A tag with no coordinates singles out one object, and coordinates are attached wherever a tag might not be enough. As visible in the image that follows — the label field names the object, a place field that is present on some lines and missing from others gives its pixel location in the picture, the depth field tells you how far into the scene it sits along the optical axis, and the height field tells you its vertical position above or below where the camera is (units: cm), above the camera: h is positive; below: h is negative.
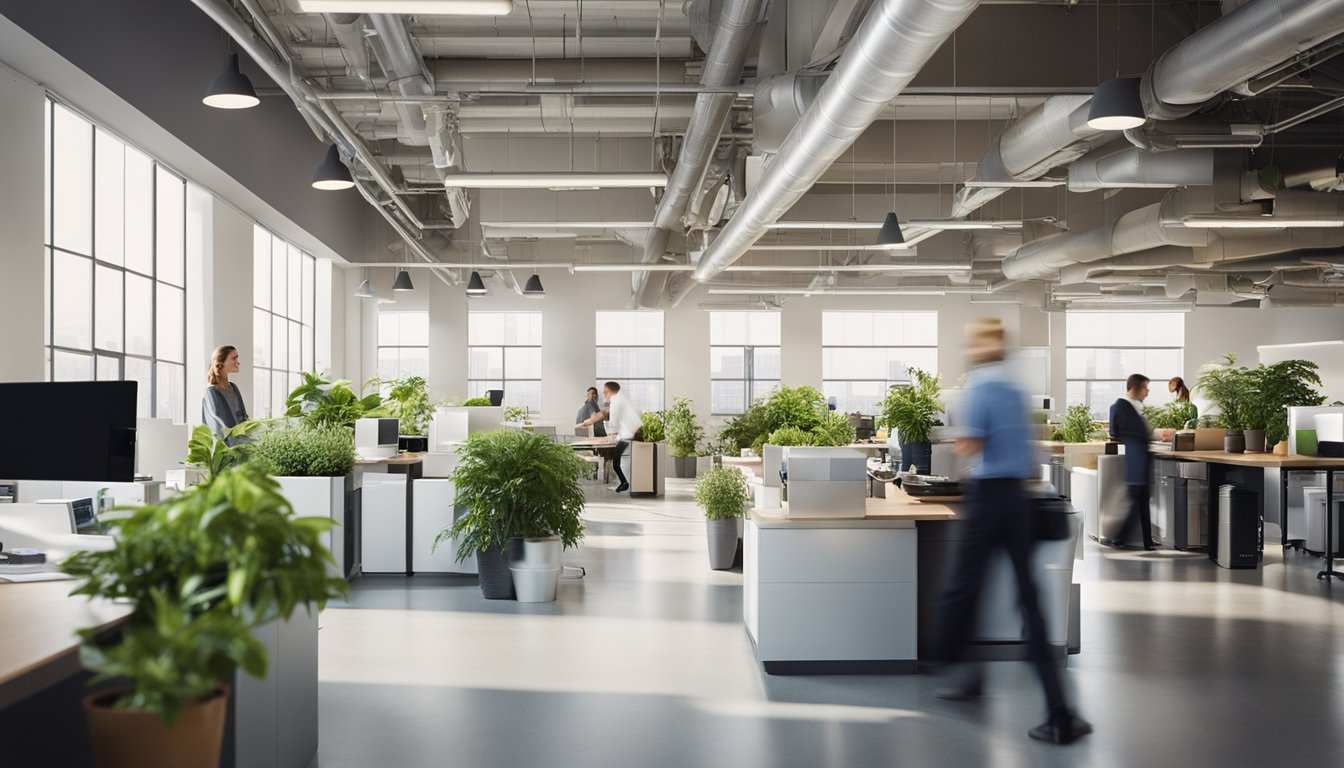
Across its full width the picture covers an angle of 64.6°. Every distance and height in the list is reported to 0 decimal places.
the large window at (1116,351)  2250 +94
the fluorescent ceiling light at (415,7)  438 +161
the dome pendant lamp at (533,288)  1762 +170
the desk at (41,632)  203 -55
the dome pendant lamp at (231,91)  668 +188
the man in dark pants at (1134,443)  909 -41
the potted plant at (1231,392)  1032 +4
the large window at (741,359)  2228 +71
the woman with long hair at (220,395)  784 -5
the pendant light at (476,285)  1709 +170
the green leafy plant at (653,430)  1628 -59
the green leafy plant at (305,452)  768 -46
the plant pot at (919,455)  718 -41
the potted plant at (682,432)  1930 -73
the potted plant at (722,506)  870 -94
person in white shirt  1588 -41
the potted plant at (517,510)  755 -86
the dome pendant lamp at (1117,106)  626 +171
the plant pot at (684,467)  2045 -144
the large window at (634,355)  2195 +76
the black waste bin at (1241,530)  904 -114
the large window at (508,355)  2173 +73
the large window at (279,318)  1354 +99
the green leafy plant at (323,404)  852 -12
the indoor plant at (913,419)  714 -17
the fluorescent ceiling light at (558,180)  874 +177
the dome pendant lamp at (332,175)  855 +174
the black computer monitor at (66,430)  358 -15
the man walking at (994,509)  455 -50
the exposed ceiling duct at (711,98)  655 +218
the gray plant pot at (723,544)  887 -127
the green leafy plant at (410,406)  1077 -18
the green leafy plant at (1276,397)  1013 -1
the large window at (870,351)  2250 +89
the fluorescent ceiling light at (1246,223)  1002 +165
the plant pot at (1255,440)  1005 -42
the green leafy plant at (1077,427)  1381 -43
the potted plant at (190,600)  179 -38
